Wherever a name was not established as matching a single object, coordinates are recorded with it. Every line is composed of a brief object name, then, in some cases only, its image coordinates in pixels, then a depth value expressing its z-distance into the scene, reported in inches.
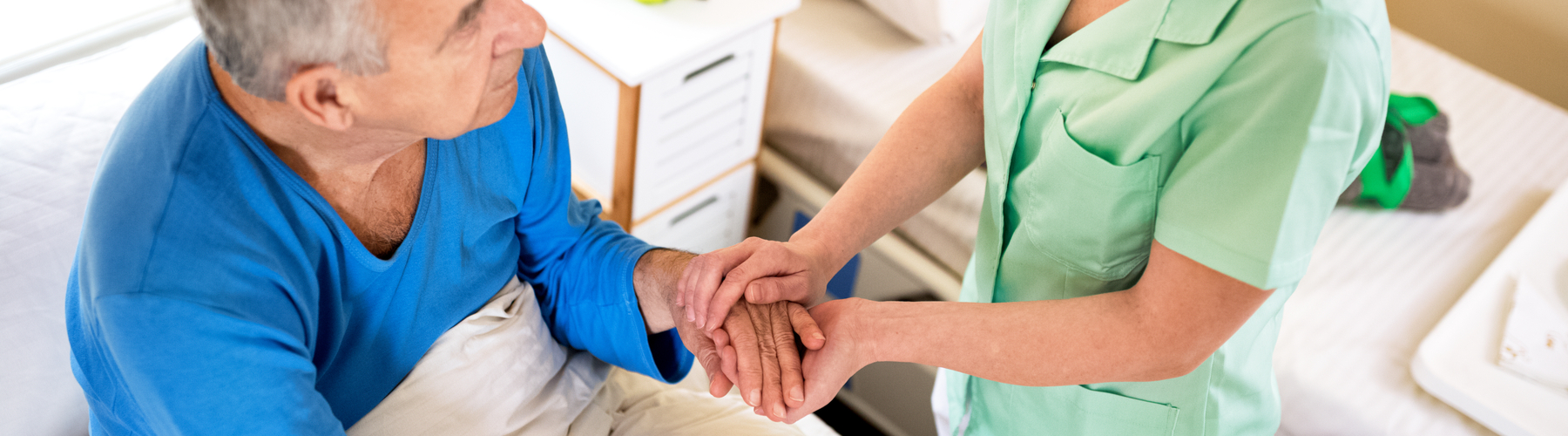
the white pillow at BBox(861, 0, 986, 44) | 85.3
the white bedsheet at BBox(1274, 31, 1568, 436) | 63.4
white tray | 60.9
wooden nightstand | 67.9
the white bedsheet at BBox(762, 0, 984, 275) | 77.4
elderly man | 33.1
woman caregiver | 33.1
